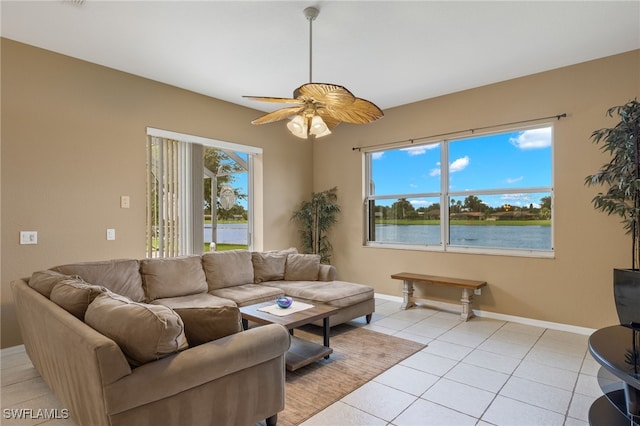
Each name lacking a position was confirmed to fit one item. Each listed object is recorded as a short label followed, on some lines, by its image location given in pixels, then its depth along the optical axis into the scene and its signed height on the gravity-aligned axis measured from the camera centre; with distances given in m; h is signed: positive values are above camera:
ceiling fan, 2.52 +0.84
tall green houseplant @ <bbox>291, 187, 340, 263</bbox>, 5.78 -0.12
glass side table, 1.68 -0.78
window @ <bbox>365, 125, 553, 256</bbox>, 4.15 +0.24
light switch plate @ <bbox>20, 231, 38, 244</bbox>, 3.25 -0.21
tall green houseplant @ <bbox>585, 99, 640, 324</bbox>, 2.94 +0.19
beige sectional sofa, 1.49 -0.71
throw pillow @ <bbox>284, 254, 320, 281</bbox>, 4.49 -0.72
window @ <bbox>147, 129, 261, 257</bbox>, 4.40 +0.27
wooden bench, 4.20 -0.90
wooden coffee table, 2.75 -0.89
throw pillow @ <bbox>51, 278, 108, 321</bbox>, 1.97 -0.48
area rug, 2.34 -1.30
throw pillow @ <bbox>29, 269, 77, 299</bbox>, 2.35 -0.47
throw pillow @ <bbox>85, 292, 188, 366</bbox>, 1.57 -0.54
